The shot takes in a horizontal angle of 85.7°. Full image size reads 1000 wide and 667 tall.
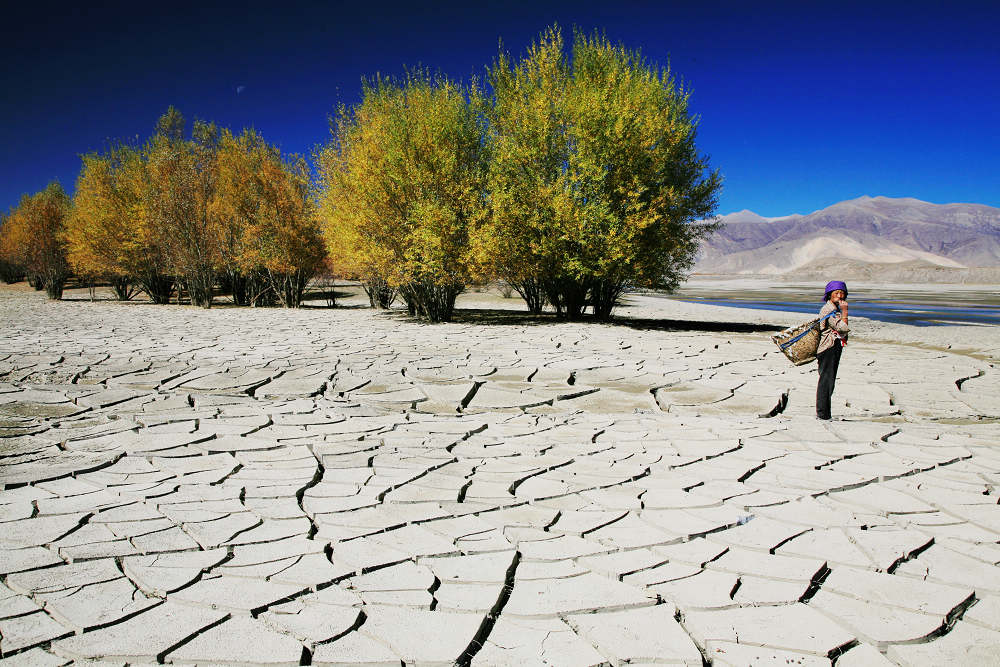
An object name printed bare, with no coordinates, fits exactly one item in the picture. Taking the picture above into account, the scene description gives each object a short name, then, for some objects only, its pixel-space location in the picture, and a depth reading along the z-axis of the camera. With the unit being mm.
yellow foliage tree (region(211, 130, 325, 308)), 18609
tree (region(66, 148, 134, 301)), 20453
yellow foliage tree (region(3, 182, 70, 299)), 25406
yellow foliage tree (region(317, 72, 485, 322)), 12398
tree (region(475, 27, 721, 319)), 12109
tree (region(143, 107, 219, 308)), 18984
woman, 5113
